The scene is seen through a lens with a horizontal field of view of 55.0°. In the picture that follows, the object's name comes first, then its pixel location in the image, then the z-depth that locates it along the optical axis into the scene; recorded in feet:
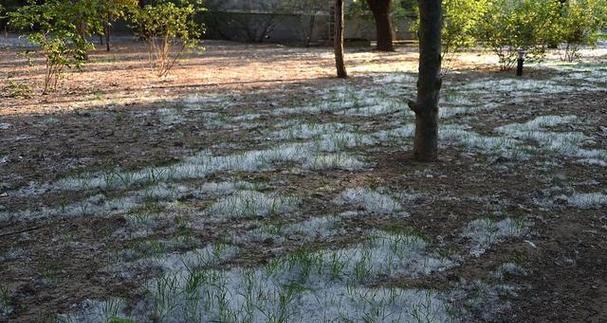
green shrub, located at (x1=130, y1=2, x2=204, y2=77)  37.91
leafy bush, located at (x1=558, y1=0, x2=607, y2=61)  46.60
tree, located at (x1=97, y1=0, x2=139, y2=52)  30.01
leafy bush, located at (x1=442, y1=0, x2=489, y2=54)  40.86
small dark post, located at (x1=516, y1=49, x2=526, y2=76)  39.50
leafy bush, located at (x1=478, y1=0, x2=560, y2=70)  40.60
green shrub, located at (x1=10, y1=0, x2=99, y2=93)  27.37
